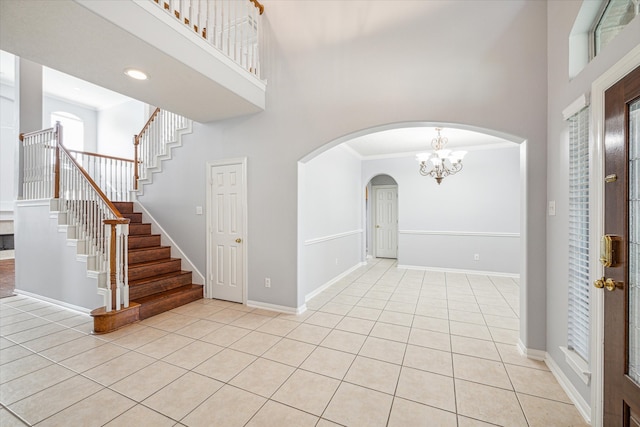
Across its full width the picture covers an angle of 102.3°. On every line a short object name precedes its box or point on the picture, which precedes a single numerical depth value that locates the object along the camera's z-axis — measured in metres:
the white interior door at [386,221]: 7.69
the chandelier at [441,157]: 4.36
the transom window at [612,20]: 1.45
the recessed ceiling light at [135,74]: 2.49
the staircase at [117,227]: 3.14
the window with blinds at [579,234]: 1.73
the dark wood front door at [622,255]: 1.26
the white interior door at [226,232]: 3.80
